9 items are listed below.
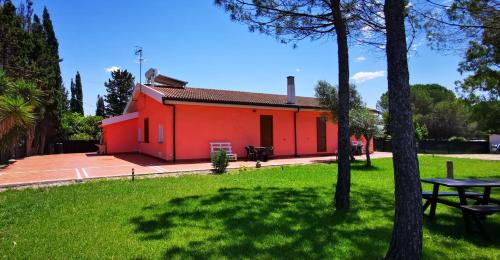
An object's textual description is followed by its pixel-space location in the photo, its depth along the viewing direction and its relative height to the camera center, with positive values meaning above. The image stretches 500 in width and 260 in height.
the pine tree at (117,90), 50.12 +8.20
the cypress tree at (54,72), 21.31 +4.97
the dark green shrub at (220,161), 11.30 -0.73
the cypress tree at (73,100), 46.94 +6.25
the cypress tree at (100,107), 53.12 +6.10
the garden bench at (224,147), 15.52 -0.32
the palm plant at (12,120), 5.65 +0.43
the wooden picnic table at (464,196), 4.36 -0.97
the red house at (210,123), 15.34 +0.98
